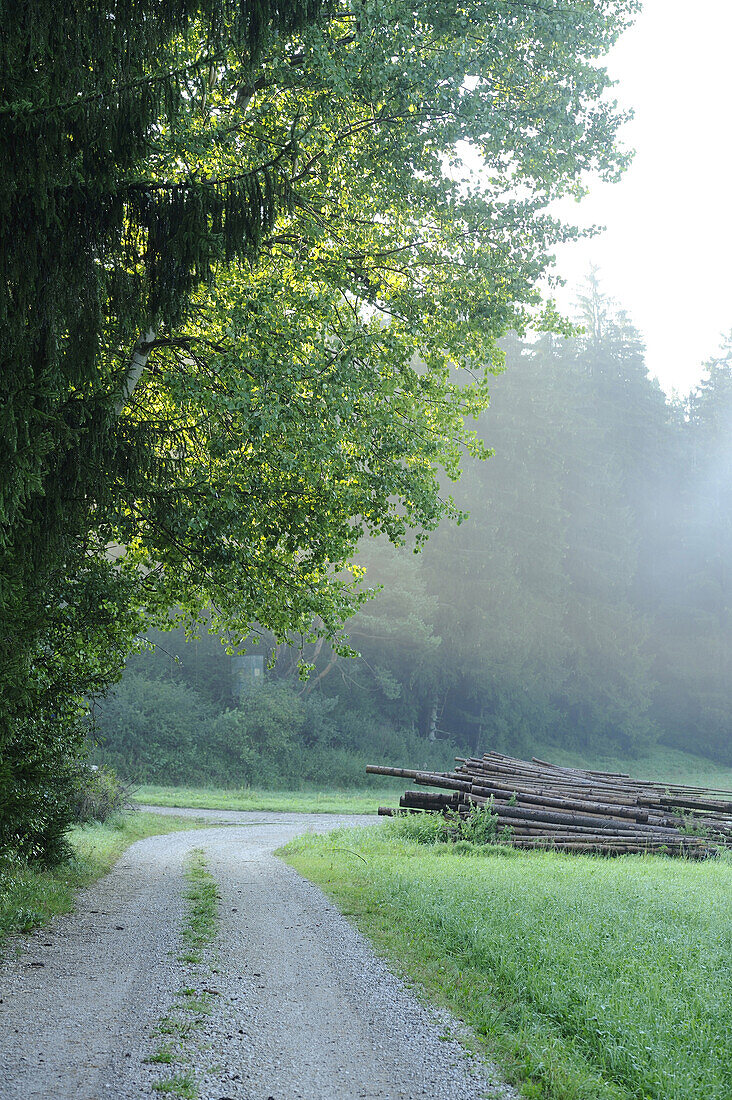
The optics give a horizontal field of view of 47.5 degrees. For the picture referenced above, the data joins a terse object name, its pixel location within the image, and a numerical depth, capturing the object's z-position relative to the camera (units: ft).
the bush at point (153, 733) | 124.47
